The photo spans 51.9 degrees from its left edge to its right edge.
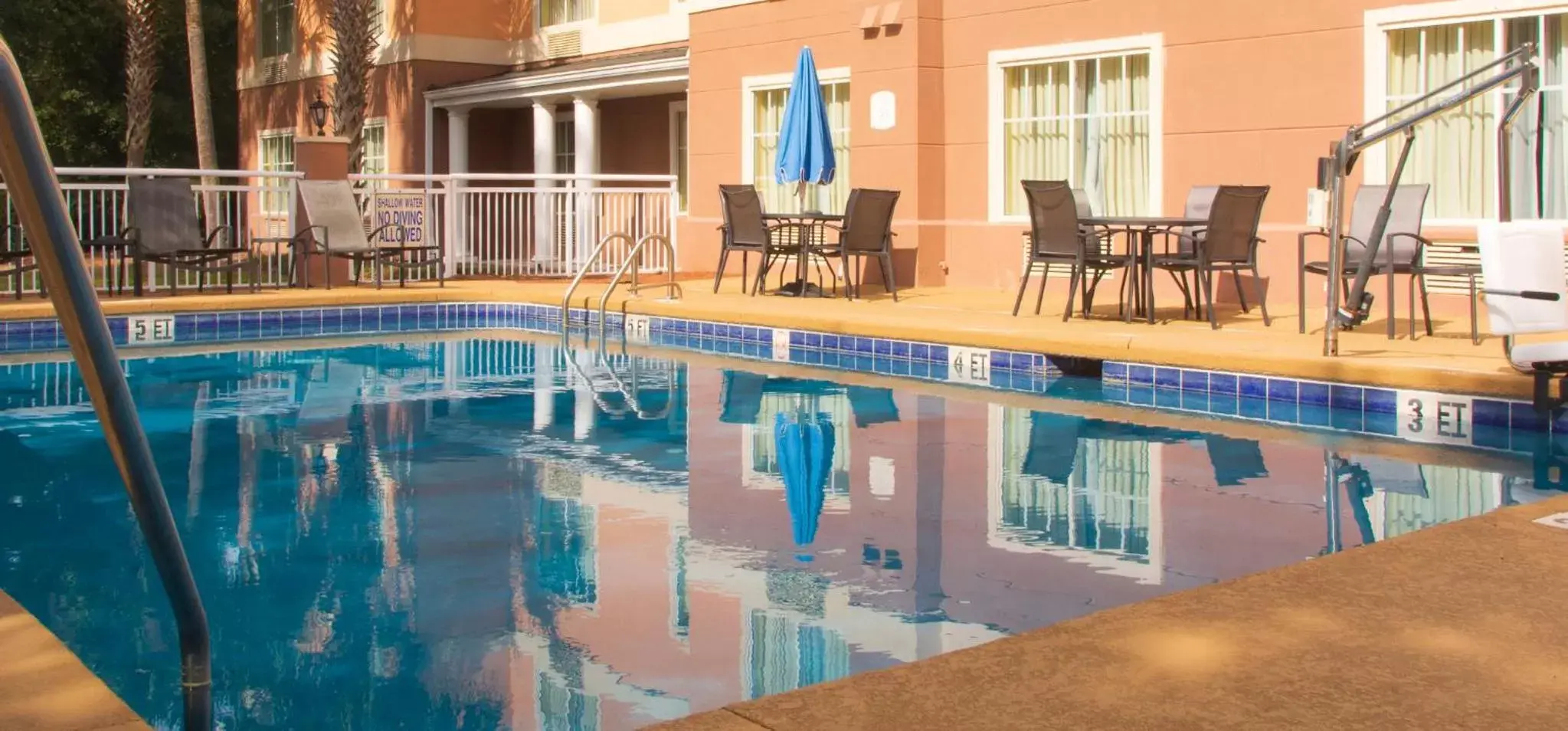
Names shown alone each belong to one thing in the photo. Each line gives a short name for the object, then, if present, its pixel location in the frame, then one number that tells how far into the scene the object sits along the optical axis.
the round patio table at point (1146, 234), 10.26
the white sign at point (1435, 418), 7.67
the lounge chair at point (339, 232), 14.21
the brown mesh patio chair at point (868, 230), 13.16
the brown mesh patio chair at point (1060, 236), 10.88
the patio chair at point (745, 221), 13.64
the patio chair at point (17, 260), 12.18
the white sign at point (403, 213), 15.85
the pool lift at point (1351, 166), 8.07
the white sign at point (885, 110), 14.63
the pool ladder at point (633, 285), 12.38
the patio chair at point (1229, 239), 10.40
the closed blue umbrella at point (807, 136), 13.91
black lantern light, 19.66
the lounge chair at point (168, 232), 13.09
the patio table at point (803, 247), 13.45
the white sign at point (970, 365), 10.09
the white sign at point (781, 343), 11.53
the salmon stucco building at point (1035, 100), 11.09
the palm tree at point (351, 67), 21.92
